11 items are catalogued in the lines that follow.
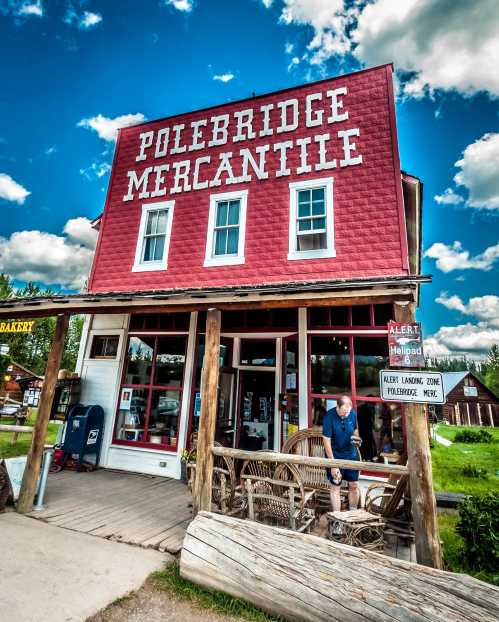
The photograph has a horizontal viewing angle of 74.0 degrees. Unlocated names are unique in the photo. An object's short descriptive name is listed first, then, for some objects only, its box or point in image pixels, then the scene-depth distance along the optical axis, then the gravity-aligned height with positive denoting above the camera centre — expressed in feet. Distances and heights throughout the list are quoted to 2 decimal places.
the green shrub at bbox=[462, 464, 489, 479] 32.15 -5.20
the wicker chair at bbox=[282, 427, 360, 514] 16.28 -3.23
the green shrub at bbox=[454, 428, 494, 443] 69.62 -4.02
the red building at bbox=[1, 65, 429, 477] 22.49 +11.41
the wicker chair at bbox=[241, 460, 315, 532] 13.01 -3.58
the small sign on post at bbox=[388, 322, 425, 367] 11.87 +2.45
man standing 15.37 -1.26
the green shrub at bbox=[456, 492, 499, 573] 12.20 -4.19
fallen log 8.70 -4.74
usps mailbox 25.21 -2.48
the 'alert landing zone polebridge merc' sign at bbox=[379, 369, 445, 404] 11.34 +0.93
